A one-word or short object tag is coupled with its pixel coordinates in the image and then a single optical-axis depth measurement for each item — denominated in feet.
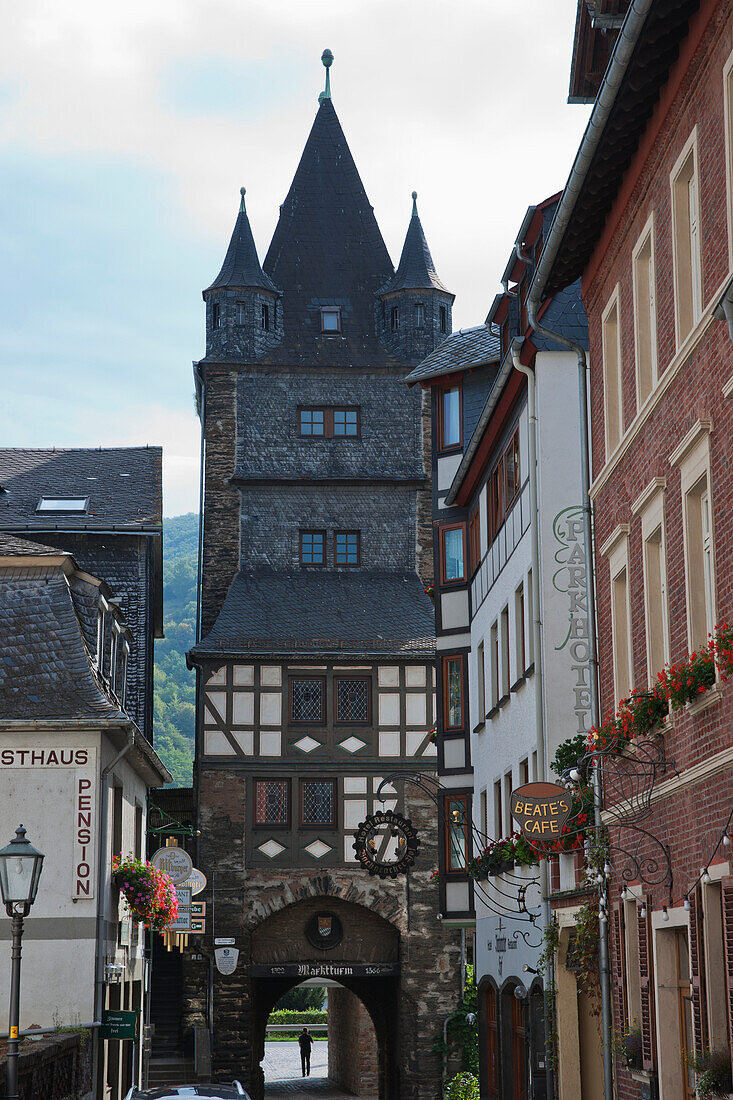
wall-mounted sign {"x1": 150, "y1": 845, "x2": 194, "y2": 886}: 78.95
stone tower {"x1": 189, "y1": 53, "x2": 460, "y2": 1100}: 105.09
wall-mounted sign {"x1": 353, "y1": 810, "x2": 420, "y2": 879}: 102.99
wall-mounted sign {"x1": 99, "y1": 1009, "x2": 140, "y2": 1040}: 61.05
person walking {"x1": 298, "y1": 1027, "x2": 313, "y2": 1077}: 147.43
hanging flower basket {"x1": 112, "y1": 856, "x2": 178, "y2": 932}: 66.64
